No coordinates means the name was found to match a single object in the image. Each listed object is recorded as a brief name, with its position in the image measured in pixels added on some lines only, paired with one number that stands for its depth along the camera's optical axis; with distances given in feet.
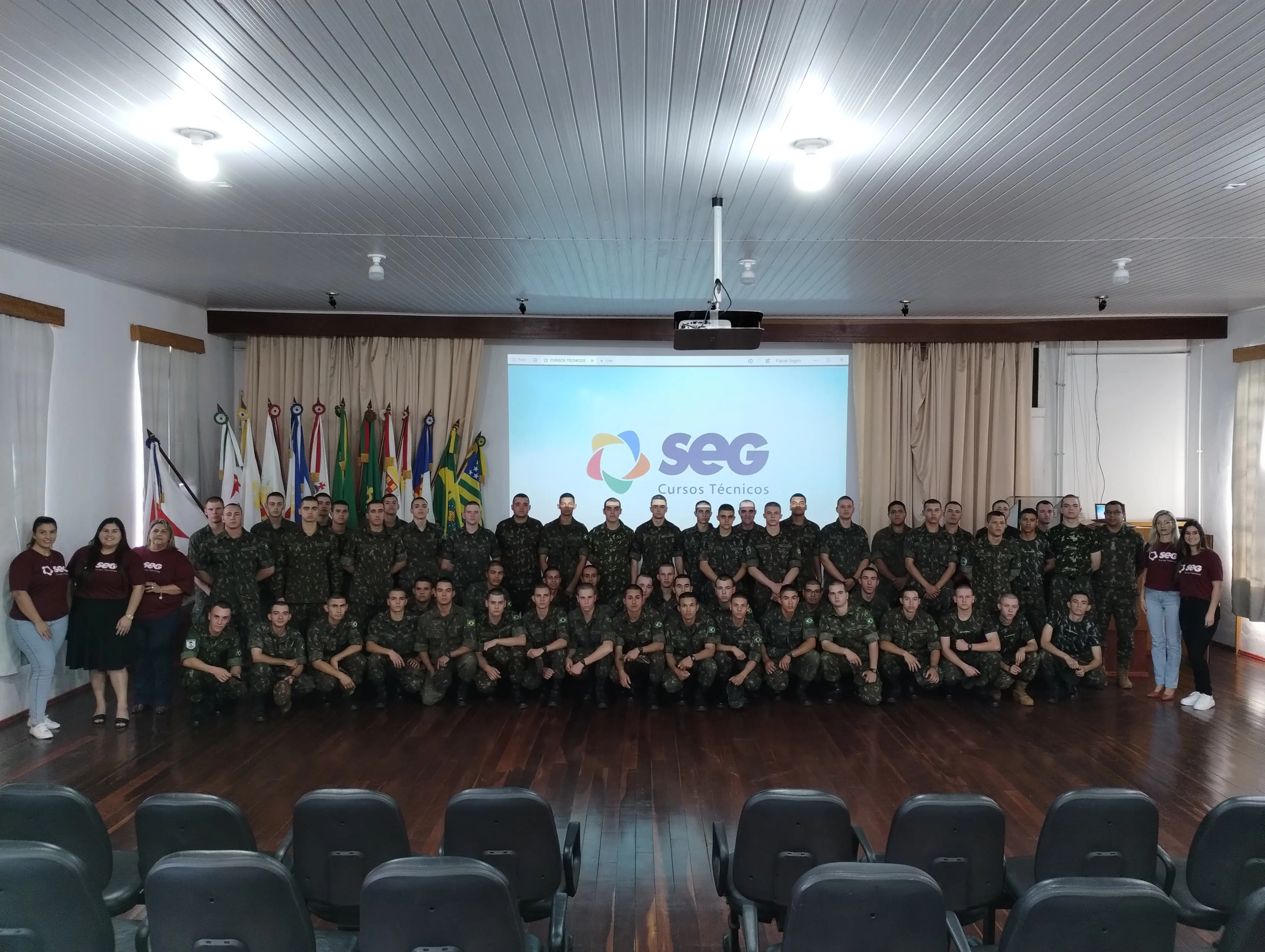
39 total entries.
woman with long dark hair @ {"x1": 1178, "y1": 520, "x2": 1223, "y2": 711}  22.84
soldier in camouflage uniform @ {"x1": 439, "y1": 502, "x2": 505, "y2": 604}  26.04
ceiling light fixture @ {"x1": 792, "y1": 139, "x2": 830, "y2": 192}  13.83
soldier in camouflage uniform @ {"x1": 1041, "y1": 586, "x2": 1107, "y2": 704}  23.59
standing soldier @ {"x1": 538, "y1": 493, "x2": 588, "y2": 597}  26.61
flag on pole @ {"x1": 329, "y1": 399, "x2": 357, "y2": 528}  30.37
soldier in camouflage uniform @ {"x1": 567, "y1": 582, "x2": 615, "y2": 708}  22.86
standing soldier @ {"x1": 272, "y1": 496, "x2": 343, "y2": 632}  25.07
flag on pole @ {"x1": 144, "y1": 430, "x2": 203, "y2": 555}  25.80
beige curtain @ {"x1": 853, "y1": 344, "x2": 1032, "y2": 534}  31.65
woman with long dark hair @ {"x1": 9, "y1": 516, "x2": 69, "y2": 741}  19.99
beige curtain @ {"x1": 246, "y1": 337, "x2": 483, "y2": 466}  30.99
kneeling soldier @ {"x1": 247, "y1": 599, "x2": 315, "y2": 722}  21.88
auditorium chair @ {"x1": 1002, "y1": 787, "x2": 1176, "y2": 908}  9.46
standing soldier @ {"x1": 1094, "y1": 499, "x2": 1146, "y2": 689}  25.27
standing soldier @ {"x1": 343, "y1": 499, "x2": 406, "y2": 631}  25.22
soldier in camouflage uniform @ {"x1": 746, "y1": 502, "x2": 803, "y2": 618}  25.73
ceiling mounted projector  17.58
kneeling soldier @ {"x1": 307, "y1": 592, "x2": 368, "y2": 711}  22.72
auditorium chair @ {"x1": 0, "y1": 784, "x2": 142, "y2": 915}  9.28
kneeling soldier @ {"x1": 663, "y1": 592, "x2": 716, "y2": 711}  22.90
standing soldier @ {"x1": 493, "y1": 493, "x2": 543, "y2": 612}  26.61
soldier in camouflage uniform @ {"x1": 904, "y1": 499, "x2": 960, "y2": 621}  26.22
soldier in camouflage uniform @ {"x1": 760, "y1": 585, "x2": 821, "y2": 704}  23.25
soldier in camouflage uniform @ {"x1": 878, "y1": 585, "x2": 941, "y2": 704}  23.41
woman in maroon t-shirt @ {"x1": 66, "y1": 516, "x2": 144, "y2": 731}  21.09
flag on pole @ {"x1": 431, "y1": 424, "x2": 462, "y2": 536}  30.78
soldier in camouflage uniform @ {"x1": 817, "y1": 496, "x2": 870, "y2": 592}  26.99
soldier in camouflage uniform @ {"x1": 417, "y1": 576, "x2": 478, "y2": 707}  23.12
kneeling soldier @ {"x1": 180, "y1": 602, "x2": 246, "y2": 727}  21.62
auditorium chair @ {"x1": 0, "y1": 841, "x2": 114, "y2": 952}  7.38
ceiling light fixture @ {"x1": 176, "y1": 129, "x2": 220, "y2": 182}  13.39
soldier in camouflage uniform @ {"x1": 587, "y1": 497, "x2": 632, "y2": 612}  26.03
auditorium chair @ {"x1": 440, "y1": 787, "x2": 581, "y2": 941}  9.55
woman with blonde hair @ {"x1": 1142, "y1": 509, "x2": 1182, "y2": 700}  23.52
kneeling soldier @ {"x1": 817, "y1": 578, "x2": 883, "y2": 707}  23.12
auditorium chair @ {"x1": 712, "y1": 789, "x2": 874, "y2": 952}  9.66
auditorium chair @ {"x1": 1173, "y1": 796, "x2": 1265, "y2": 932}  9.24
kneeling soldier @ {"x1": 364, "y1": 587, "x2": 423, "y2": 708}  23.04
